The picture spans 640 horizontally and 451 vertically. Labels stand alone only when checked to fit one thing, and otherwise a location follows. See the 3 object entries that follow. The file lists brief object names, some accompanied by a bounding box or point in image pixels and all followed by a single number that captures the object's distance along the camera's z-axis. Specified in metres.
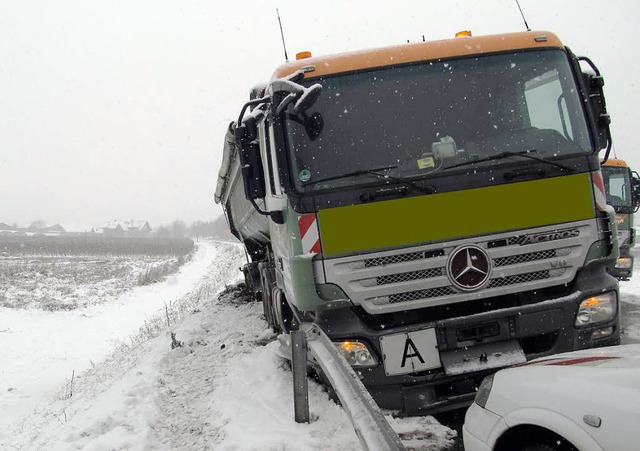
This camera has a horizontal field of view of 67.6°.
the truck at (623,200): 10.28
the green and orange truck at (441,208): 3.60
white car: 1.74
